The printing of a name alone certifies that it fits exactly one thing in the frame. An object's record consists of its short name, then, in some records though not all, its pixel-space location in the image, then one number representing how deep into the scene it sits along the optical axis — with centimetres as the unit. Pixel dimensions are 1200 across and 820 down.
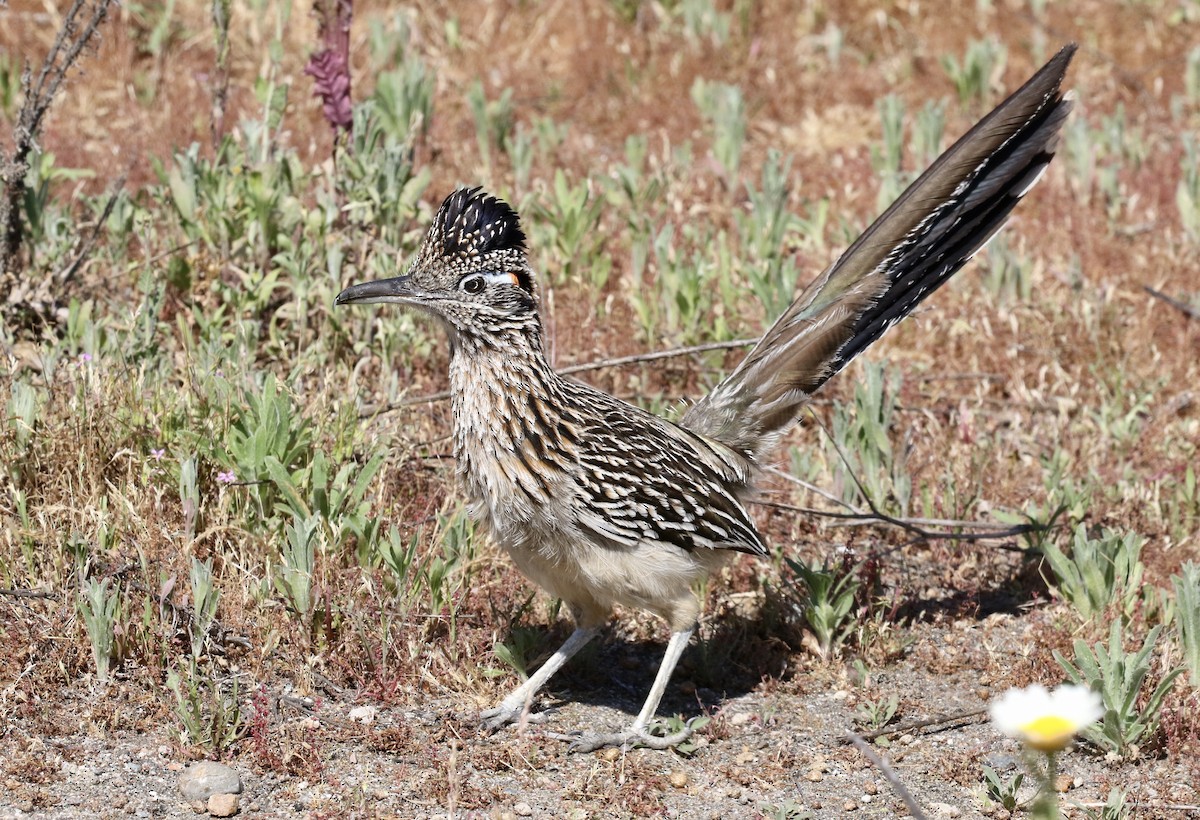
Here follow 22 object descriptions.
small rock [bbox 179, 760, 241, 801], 938
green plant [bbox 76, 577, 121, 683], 1005
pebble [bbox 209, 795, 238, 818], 925
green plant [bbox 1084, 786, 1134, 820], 944
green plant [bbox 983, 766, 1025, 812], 990
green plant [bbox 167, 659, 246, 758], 970
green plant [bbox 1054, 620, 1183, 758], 1027
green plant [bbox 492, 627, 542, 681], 1121
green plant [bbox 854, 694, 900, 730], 1095
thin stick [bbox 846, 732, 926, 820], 624
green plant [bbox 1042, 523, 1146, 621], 1196
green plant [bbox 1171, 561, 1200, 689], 1109
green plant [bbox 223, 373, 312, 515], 1149
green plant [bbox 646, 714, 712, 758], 1074
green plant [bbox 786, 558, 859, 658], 1172
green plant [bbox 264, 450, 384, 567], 1134
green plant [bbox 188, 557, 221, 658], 1044
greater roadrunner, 1028
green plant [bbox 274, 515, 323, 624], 1080
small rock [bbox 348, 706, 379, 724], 1046
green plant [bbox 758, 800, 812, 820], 984
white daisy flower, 585
